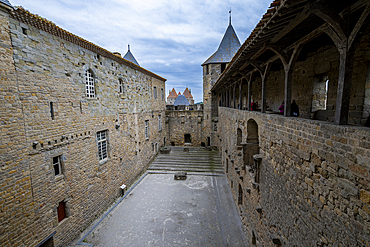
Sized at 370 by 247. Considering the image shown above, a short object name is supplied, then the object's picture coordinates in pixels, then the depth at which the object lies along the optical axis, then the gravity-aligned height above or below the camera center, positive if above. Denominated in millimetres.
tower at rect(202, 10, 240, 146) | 20531 +4306
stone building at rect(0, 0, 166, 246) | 5176 -924
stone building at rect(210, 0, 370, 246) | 2186 -596
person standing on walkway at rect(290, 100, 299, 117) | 4998 -46
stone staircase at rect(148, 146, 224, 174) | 15088 -5350
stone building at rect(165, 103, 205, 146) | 22328 -2536
